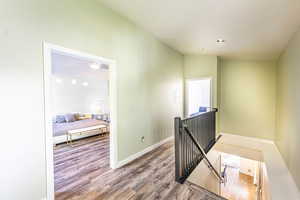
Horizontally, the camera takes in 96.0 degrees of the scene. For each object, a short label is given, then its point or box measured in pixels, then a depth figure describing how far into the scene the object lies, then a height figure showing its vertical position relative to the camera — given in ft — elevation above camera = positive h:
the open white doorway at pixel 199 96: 21.75 +0.21
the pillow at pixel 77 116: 20.89 -2.82
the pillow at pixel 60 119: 18.86 -2.95
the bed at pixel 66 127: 13.82 -3.34
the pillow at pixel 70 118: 19.31 -2.87
